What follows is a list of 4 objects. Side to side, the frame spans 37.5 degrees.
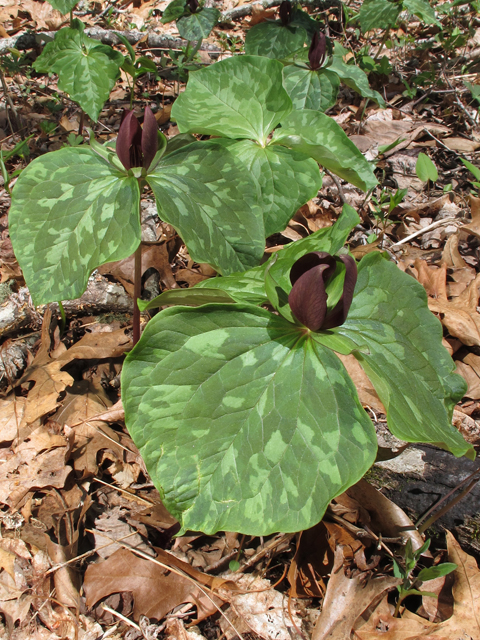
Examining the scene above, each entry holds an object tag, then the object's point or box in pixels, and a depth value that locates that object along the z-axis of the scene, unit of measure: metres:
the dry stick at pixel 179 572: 0.45
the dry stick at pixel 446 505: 0.44
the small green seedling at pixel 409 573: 0.41
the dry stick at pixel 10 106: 0.83
